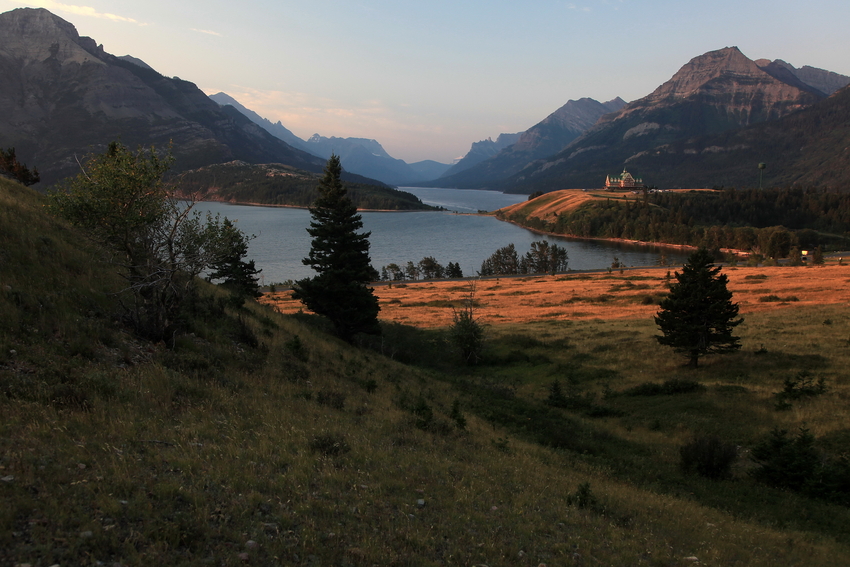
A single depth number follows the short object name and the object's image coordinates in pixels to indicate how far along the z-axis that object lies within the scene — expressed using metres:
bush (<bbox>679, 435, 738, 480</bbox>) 15.46
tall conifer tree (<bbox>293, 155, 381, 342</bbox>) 34.00
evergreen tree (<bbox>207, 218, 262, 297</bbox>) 40.64
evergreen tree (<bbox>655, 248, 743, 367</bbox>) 26.47
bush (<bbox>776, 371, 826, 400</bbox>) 21.03
